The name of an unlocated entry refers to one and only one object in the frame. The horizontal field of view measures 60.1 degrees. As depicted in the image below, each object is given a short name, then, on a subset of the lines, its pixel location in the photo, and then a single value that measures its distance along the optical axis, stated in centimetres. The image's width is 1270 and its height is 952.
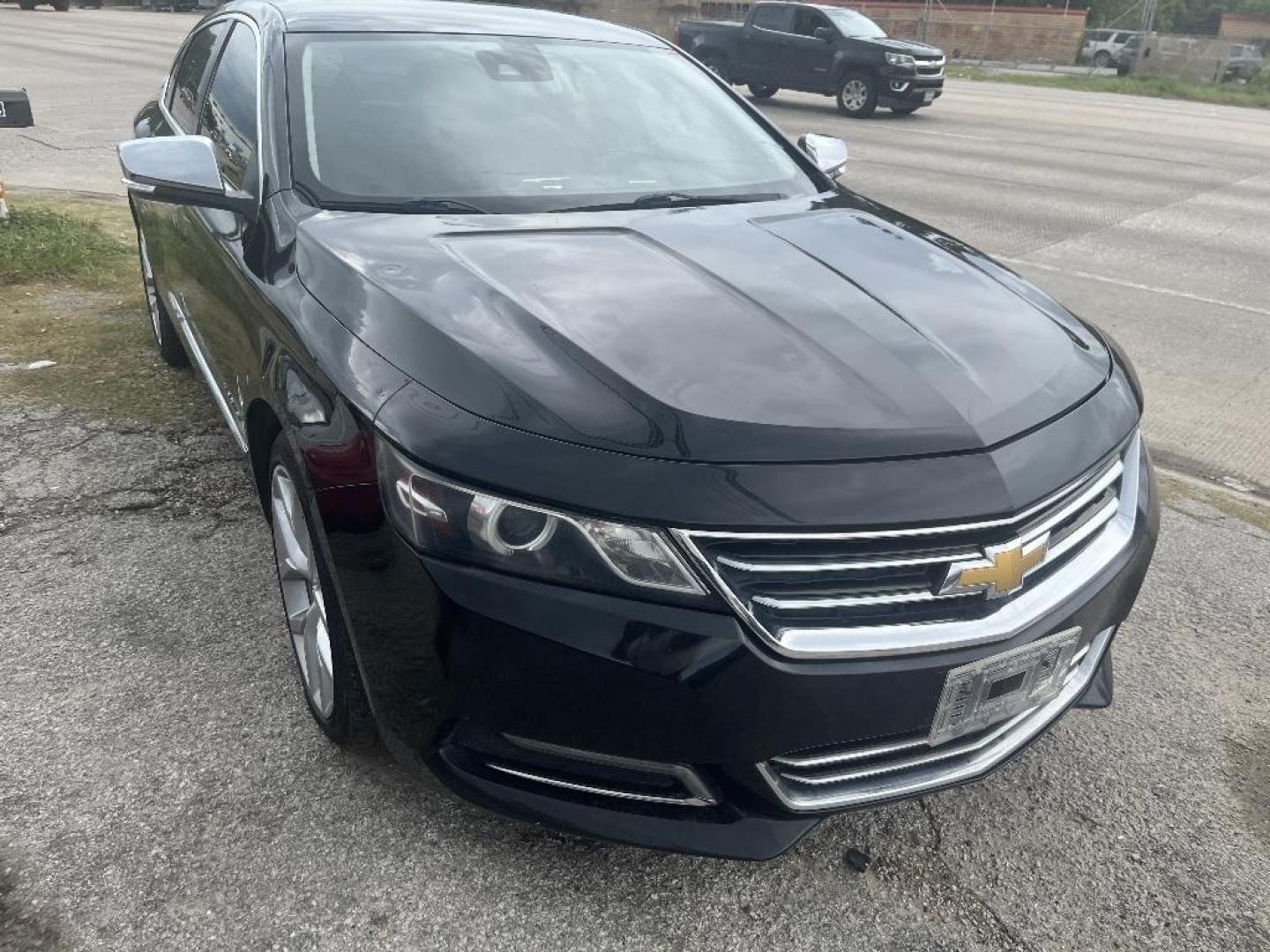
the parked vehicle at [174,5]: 4603
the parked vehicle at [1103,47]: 4128
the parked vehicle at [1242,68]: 2978
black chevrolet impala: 185
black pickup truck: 1770
